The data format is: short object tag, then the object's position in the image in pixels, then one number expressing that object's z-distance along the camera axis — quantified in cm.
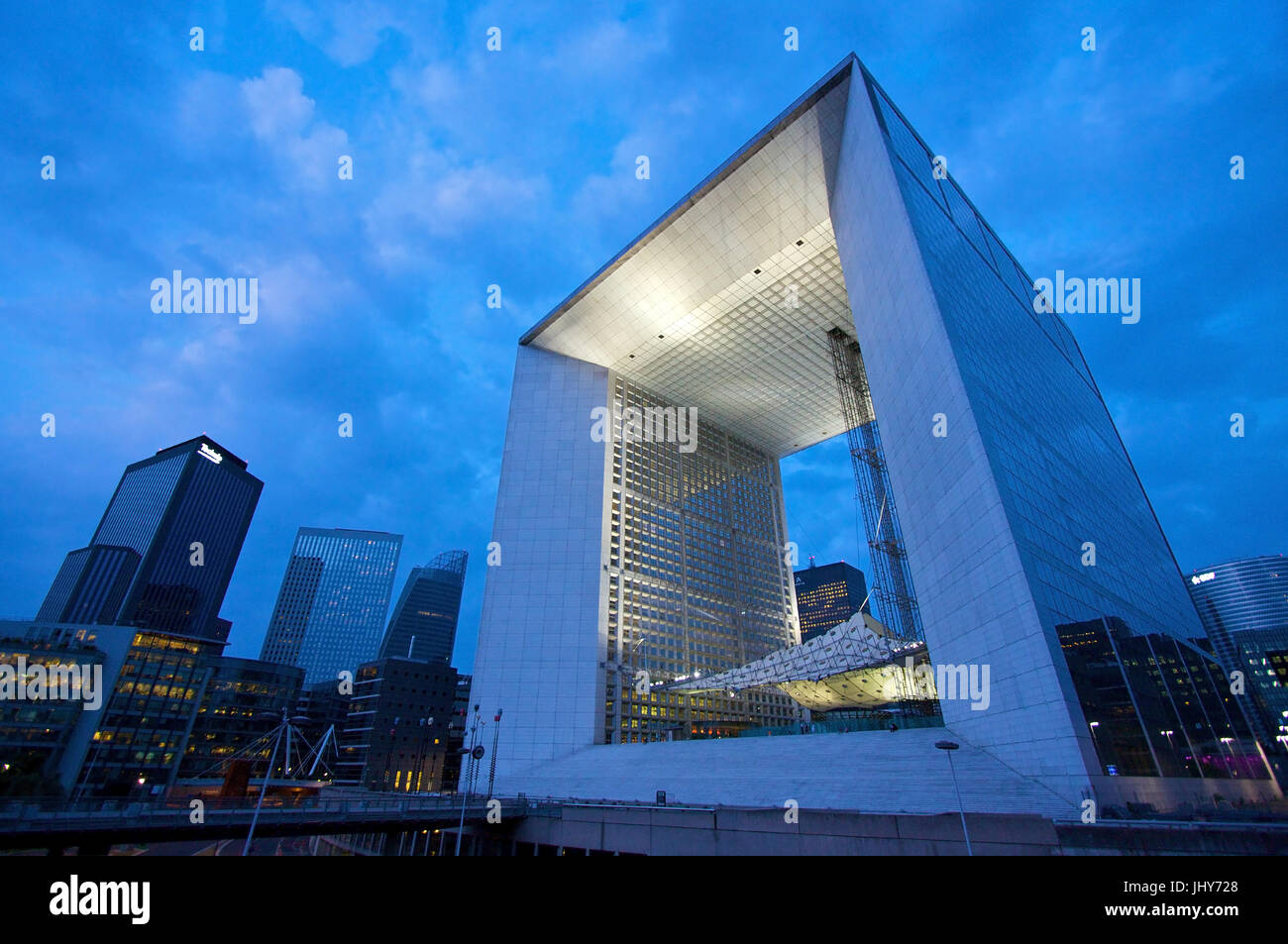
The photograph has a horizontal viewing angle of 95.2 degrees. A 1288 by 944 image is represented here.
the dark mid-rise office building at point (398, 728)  10331
